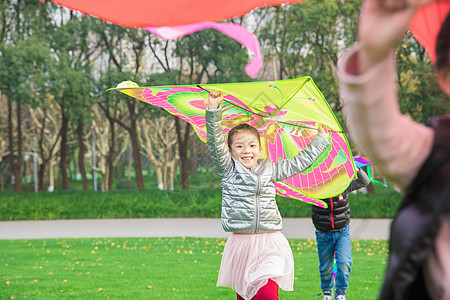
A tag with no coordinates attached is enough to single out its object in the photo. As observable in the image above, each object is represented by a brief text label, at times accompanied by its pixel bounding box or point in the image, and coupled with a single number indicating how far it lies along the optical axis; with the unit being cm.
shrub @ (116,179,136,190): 4288
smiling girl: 504
